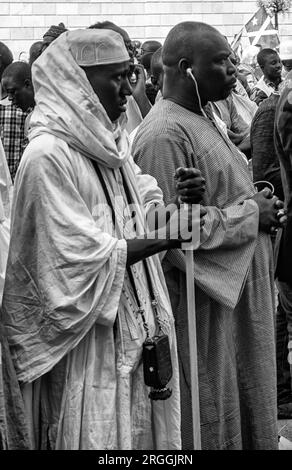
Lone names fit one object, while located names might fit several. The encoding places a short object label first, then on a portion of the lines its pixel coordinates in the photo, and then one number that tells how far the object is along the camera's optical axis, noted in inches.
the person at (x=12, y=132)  302.9
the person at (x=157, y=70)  306.8
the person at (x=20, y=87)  316.5
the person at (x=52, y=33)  313.7
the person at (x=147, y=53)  437.7
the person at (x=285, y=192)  222.4
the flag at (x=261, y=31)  687.7
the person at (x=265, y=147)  269.4
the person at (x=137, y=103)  326.2
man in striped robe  185.2
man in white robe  152.9
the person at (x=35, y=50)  333.8
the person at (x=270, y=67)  414.6
